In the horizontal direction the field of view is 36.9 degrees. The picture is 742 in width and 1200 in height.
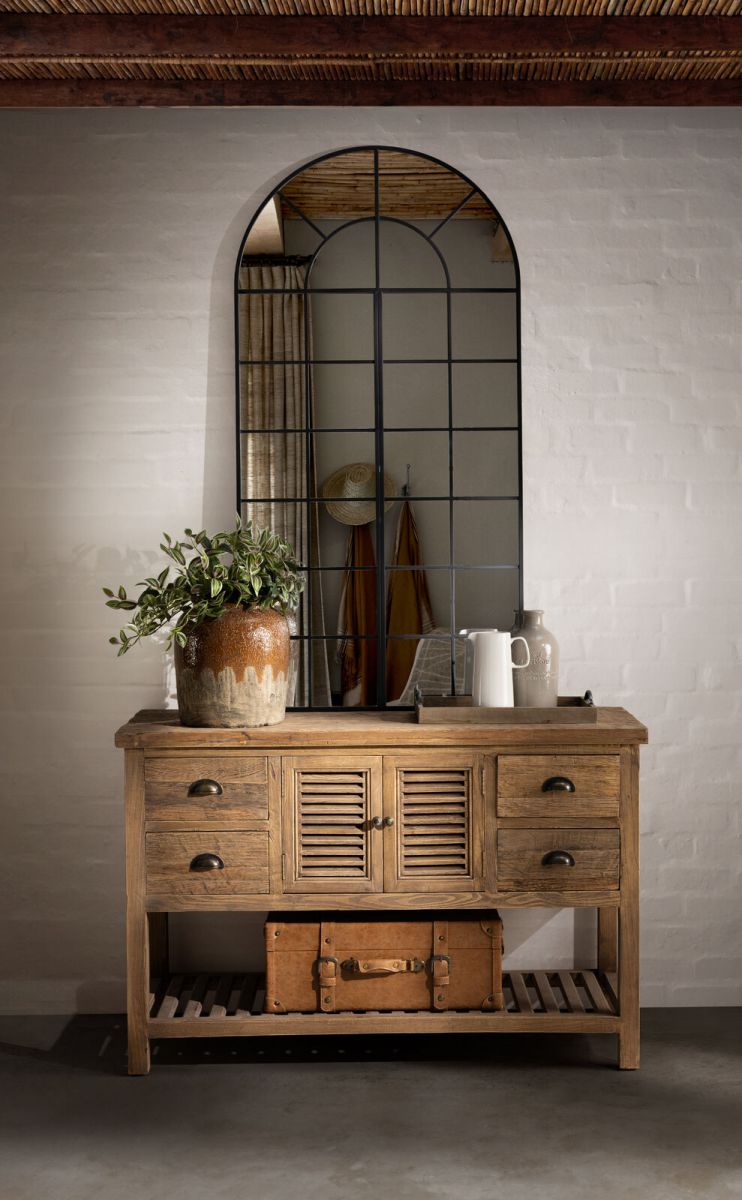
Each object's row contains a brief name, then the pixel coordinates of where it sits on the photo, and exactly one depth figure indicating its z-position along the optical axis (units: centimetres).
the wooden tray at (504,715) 312
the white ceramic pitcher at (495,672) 319
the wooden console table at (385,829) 305
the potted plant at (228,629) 306
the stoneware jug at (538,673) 322
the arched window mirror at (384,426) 358
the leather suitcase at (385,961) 310
